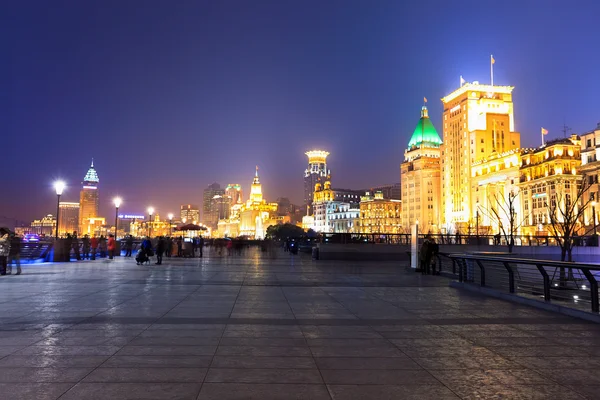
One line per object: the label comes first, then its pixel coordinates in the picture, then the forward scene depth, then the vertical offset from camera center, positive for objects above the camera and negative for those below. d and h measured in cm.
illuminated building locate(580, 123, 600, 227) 8469 +1336
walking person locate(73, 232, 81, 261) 3238 -34
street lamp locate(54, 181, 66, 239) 3291 +361
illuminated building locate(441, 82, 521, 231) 13662 +2930
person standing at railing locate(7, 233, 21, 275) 2003 -34
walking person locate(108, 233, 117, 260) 3405 -15
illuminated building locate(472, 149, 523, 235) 11662 +1449
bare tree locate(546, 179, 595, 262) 9160 +913
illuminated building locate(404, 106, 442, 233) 15925 +1742
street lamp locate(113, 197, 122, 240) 4631 +385
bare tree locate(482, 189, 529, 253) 11064 +762
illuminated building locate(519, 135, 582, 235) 9600 +1273
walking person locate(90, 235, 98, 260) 3375 -9
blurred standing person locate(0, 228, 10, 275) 1953 -32
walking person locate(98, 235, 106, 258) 3744 -24
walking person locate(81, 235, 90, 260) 3482 -30
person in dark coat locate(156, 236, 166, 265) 2884 -38
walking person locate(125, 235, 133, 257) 4030 -26
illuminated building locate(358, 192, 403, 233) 18638 +1022
